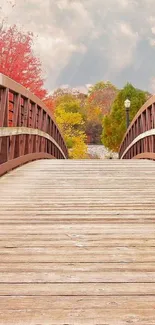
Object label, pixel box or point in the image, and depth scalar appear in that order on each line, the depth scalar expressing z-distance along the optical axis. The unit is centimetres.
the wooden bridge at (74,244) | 241
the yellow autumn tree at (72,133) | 3772
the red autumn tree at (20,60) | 2241
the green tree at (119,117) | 3812
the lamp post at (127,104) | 2406
